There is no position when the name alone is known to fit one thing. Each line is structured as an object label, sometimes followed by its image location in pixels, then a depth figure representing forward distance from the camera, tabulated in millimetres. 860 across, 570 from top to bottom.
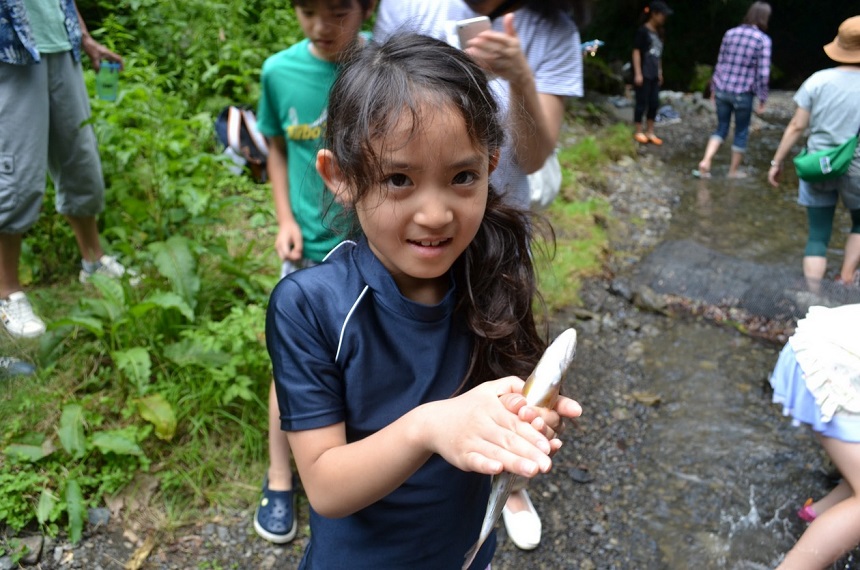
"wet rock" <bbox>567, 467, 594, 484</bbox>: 2750
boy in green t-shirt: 2086
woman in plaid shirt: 7363
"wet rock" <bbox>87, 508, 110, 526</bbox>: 2273
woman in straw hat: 4156
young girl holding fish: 1045
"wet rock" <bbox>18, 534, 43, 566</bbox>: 2123
